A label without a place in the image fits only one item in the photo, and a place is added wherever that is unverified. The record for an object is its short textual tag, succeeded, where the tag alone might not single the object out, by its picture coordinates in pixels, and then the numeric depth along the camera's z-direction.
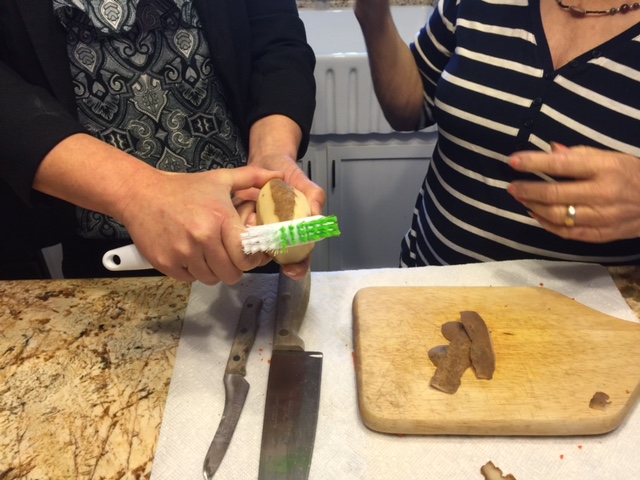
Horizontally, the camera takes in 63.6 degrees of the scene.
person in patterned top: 0.69
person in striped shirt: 0.74
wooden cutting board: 0.69
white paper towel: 0.66
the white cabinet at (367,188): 1.64
